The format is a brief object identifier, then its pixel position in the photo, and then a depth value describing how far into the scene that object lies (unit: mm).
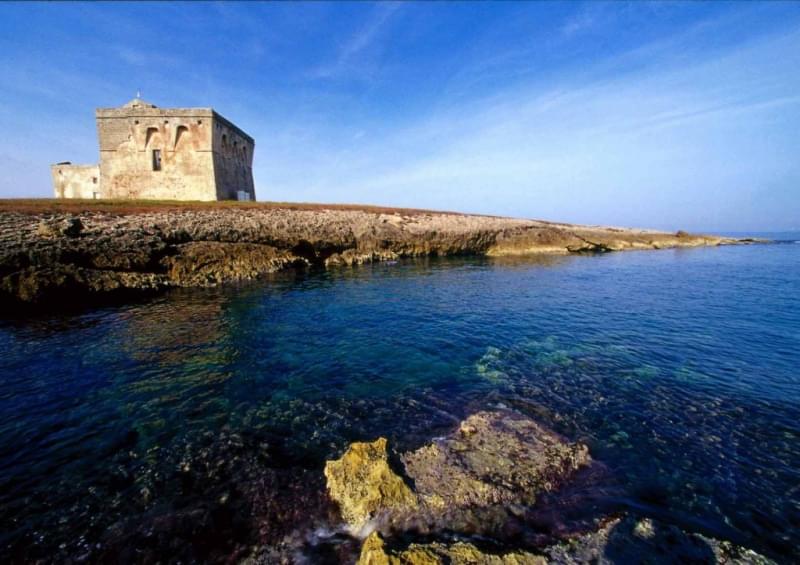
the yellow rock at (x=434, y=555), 4090
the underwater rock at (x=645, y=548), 4727
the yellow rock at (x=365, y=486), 5434
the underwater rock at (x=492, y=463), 5777
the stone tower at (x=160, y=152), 41031
